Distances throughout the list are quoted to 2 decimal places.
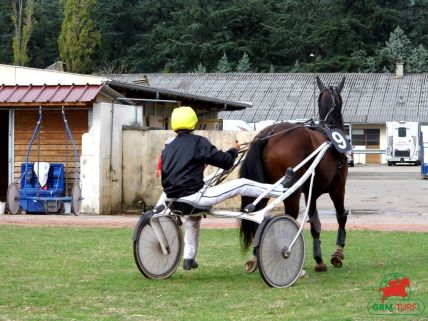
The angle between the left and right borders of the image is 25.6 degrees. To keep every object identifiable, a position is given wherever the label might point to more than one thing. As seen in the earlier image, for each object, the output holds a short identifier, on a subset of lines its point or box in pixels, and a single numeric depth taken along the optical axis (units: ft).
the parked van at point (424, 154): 135.64
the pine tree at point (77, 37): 285.23
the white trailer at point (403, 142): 193.47
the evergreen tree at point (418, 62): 280.92
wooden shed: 75.10
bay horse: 36.60
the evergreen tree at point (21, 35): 282.56
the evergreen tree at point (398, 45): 282.15
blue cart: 75.36
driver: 34.58
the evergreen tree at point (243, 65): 293.43
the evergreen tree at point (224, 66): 293.64
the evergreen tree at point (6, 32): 322.34
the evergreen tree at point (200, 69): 292.38
